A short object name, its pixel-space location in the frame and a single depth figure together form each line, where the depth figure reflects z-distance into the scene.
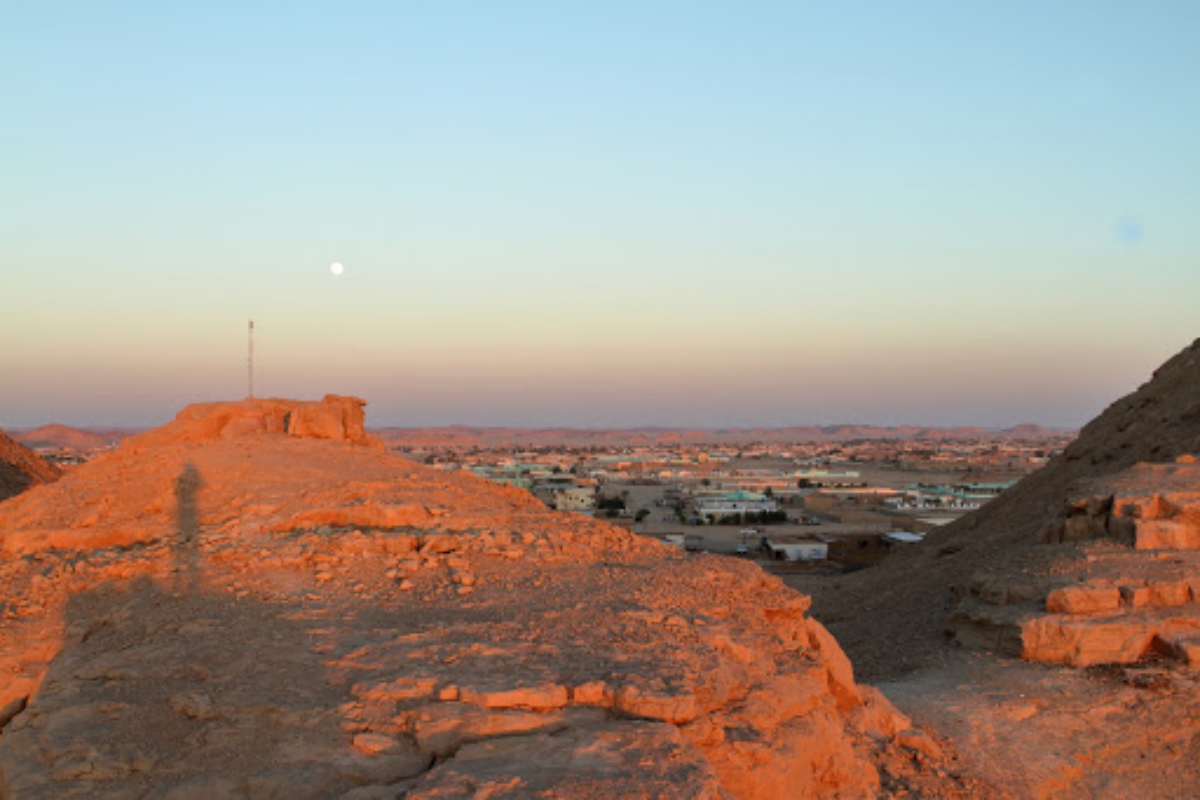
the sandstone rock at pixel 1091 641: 10.91
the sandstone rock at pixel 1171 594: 11.62
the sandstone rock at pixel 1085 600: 11.54
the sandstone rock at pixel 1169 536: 12.91
